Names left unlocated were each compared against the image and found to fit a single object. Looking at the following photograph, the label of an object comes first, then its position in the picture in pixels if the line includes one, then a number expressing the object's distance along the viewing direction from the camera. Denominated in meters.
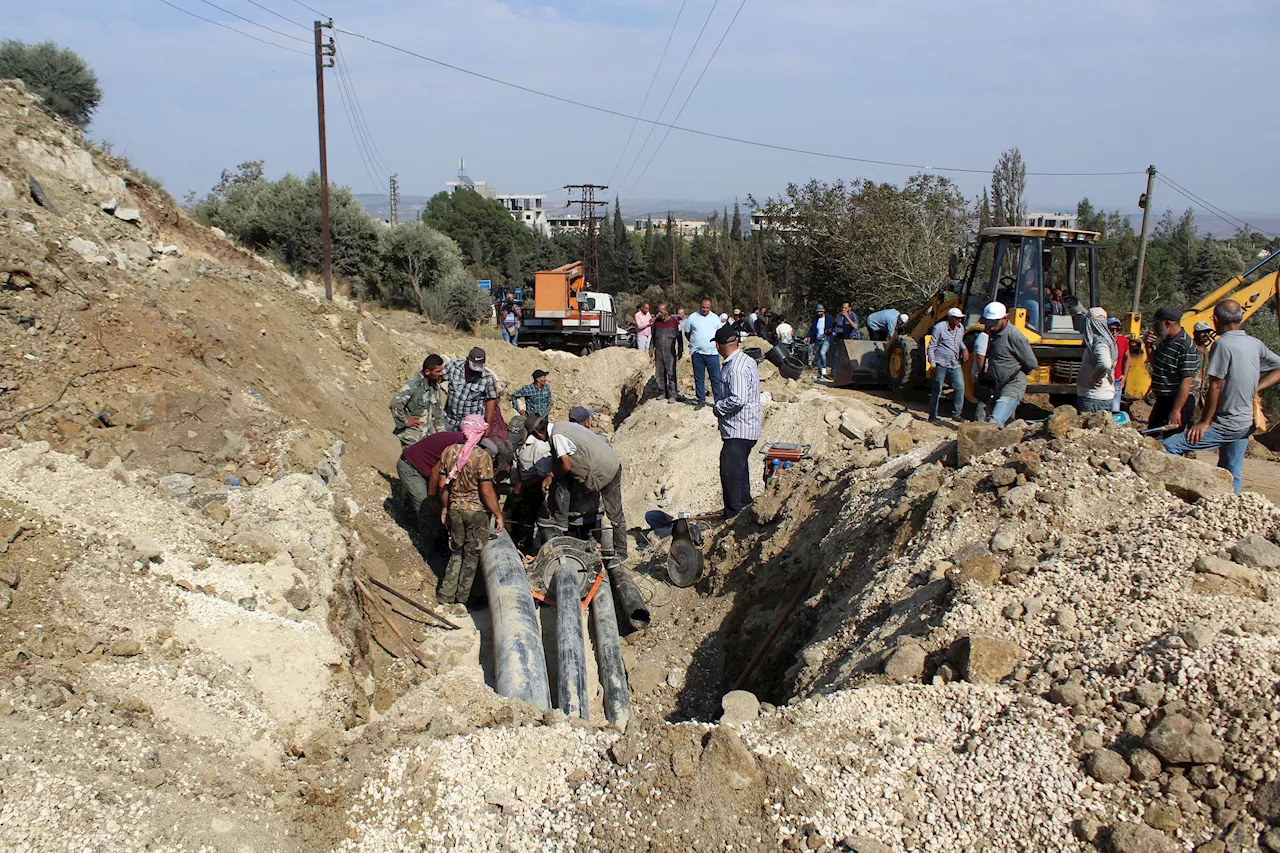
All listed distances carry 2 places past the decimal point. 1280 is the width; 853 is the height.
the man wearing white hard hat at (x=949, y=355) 10.79
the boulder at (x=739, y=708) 4.16
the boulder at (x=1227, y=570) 3.94
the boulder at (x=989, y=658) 3.84
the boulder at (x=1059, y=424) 5.59
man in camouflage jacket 8.16
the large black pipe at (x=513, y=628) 5.14
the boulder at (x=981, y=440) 5.85
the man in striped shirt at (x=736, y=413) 7.40
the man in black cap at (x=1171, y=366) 6.67
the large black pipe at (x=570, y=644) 5.10
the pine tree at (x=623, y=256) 72.77
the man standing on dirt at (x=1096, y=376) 7.43
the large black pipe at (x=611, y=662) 5.20
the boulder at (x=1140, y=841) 2.94
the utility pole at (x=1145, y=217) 24.00
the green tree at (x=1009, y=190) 30.03
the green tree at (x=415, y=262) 30.06
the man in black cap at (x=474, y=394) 8.11
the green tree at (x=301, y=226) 27.94
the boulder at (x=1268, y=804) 2.90
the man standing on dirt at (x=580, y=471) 7.04
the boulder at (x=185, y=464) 6.90
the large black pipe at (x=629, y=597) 6.67
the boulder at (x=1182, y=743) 3.10
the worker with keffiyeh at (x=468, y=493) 6.71
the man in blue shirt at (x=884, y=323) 14.94
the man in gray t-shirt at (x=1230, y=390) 5.79
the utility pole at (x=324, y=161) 18.89
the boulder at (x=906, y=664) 4.02
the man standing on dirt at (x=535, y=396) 11.04
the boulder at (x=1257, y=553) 4.04
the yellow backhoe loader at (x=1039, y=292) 11.22
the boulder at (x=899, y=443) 7.62
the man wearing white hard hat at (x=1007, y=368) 8.80
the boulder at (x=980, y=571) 4.38
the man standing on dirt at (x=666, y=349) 12.46
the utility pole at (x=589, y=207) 50.53
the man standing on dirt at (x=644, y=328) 16.30
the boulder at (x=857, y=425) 10.25
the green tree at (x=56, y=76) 20.36
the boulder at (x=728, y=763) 3.48
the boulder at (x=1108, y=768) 3.20
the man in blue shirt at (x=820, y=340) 16.94
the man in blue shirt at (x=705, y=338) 11.24
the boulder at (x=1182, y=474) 4.76
